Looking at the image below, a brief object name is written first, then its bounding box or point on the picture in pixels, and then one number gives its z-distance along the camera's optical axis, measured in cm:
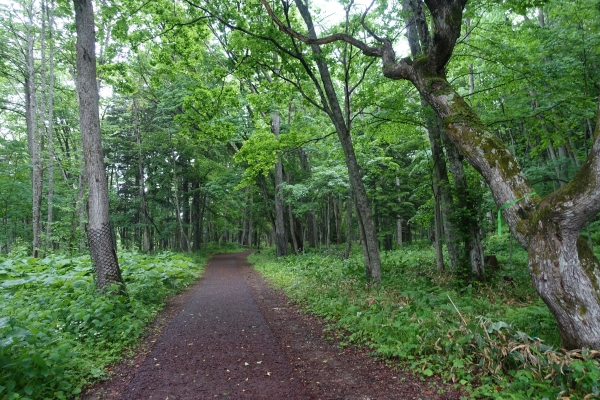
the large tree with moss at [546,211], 293
